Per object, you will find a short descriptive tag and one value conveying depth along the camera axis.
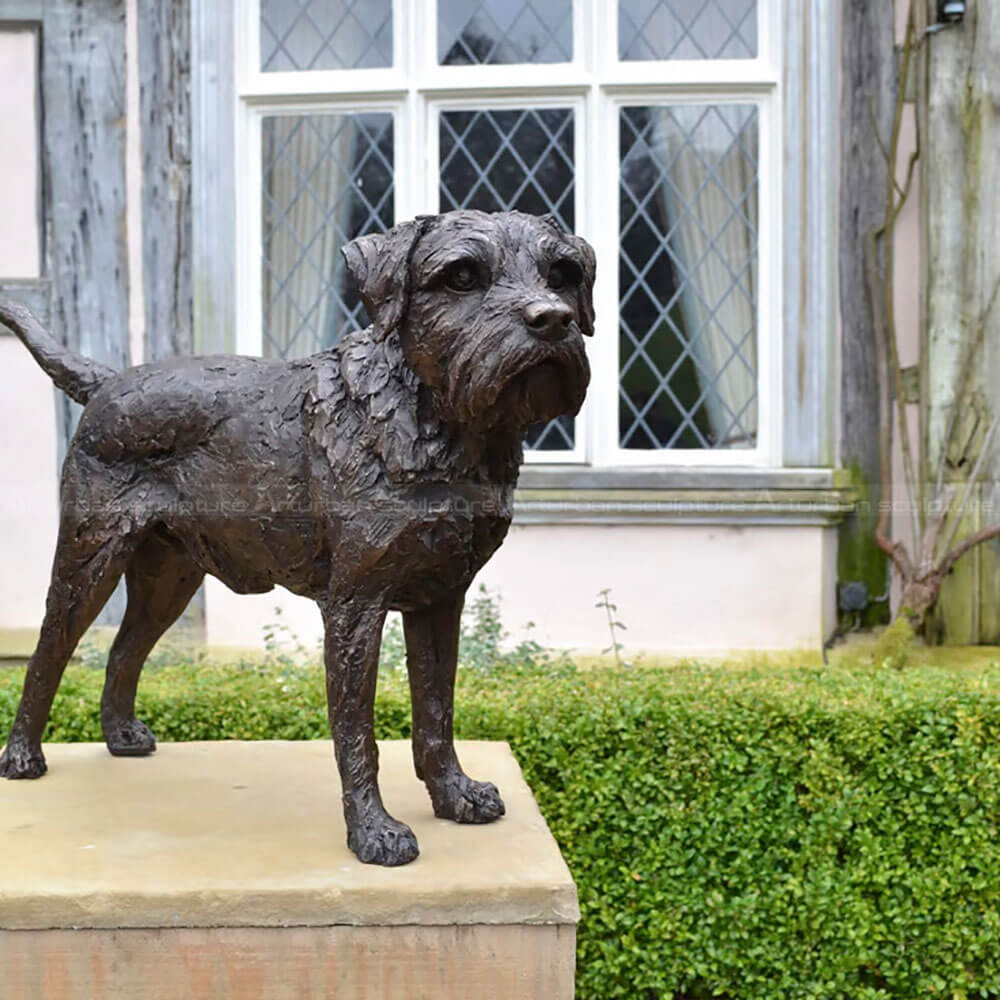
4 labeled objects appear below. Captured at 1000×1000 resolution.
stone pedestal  2.39
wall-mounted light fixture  5.36
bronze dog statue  2.30
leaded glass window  5.55
